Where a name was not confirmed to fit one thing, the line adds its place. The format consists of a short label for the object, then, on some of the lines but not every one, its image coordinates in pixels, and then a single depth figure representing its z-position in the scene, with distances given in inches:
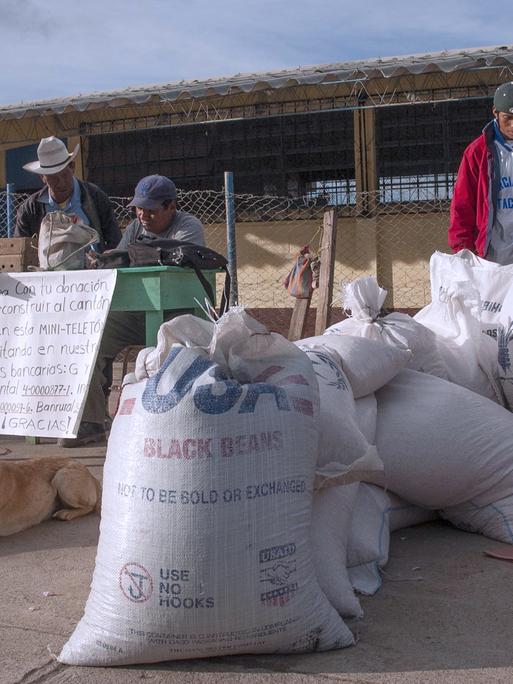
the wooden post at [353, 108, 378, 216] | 376.8
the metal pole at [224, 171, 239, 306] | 291.6
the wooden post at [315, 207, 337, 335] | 246.8
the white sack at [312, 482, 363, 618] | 93.6
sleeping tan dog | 135.7
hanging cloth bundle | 256.7
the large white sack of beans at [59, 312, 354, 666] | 81.7
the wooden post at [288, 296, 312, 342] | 249.9
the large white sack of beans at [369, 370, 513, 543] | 118.3
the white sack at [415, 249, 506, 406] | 140.6
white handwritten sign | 170.6
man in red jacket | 169.0
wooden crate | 187.5
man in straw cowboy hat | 198.2
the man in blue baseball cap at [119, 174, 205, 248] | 184.9
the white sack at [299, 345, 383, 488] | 97.8
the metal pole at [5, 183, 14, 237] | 306.0
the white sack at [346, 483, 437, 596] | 105.4
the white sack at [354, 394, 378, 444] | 116.3
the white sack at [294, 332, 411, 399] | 117.7
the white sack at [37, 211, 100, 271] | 181.6
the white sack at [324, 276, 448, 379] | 134.1
